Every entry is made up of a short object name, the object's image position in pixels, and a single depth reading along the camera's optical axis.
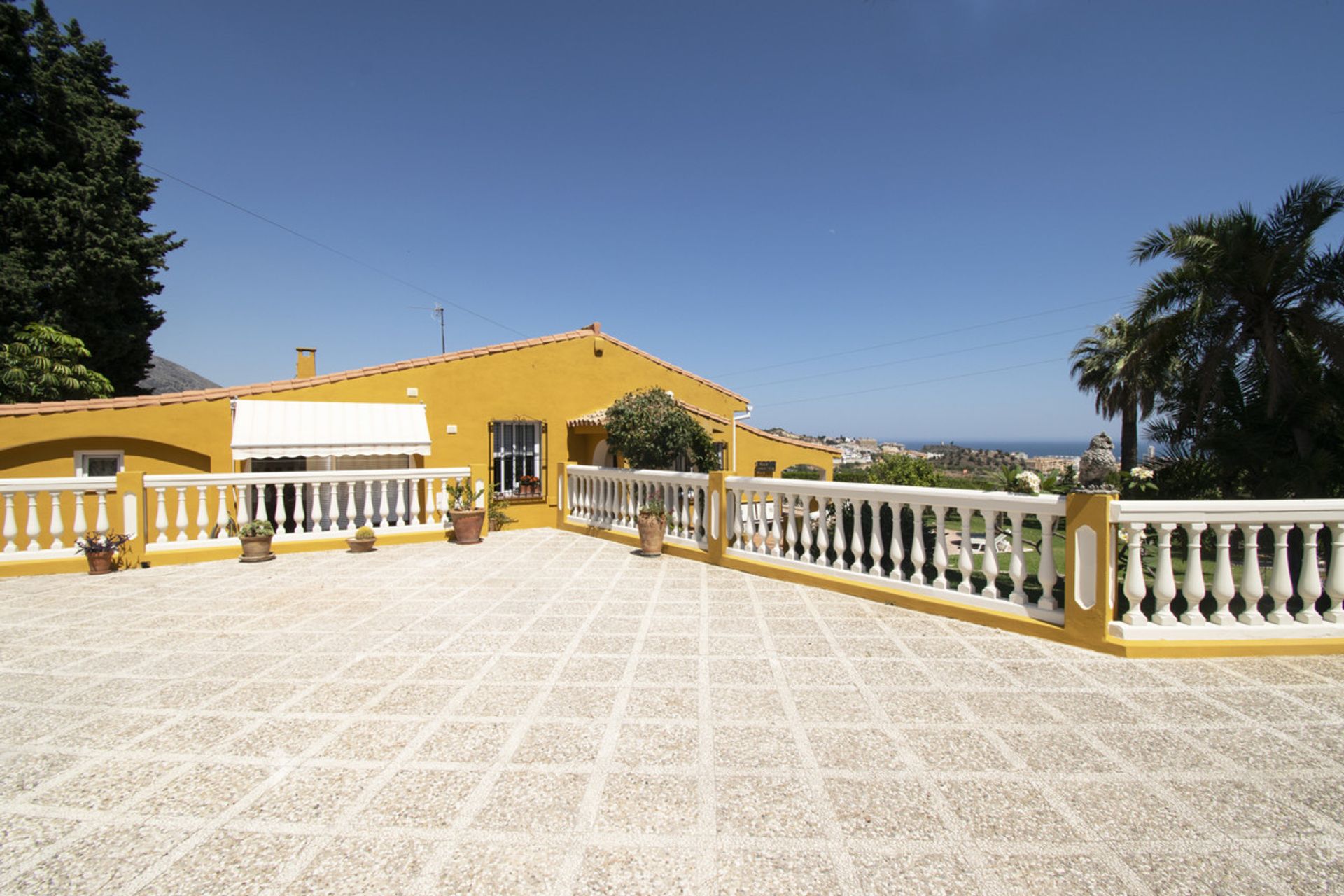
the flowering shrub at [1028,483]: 5.97
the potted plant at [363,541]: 10.20
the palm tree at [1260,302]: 10.14
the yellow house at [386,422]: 11.23
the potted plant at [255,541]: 9.40
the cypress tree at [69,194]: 18.11
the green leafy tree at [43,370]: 13.63
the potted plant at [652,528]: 9.84
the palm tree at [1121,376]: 14.94
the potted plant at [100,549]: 8.48
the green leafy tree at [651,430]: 11.06
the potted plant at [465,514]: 11.32
